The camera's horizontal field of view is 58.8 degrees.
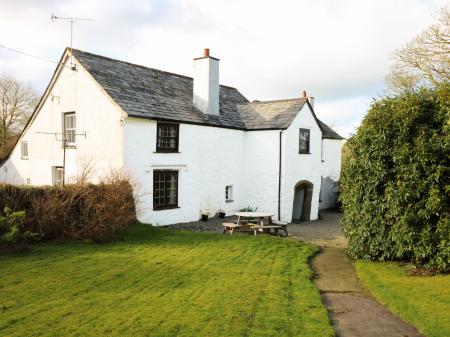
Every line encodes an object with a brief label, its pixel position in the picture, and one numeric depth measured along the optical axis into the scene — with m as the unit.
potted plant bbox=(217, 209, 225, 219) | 23.48
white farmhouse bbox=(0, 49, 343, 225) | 19.25
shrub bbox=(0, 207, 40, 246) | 12.16
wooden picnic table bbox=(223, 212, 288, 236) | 17.92
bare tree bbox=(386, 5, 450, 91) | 22.89
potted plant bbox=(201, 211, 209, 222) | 22.28
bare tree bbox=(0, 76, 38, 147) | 43.50
